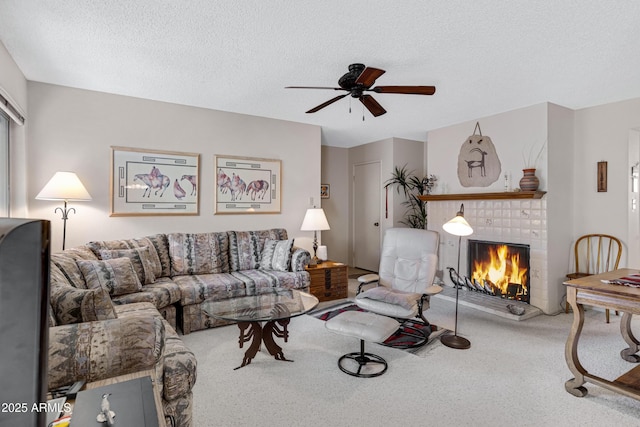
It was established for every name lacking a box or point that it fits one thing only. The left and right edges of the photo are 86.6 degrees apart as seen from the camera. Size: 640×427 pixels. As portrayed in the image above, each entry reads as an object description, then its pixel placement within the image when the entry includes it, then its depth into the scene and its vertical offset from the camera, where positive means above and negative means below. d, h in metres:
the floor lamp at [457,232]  3.06 -0.16
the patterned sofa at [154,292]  1.39 -0.59
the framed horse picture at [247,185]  4.51 +0.37
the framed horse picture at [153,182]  3.89 +0.35
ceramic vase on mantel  4.00 +0.39
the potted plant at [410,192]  6.04 +0.39
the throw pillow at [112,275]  2.76 -0.56
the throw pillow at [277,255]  4.21 -0.55
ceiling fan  2.66 +1.06
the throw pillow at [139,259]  3.39 -0.49
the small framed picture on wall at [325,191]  6.69 +0.43
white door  6.45 -0.04
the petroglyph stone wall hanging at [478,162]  4.59 +0.73
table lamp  4.76 -0.13
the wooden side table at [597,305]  2.12 -0.60
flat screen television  0.39 -0.13
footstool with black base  2.54 -0.90
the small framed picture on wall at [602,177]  4.11 +0.46
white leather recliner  3.09 -0.68
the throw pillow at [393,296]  3.03 -0.78
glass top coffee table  2.58 -0.79
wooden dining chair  4.06 -0.48
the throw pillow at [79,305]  1.67 -0.48
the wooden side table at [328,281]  4.45 -0.92
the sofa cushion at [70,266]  2.47 -0.43
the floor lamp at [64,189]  3.14 +0.20
